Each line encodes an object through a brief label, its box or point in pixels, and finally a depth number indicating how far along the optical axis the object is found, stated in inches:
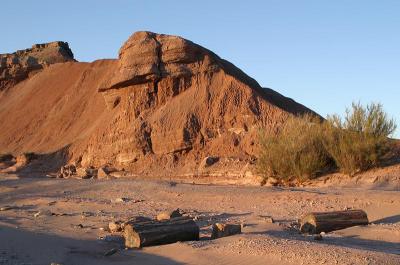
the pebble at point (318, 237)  407.2
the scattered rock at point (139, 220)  411.3
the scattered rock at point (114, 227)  455.2
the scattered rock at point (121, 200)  669.5
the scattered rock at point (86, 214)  548.0
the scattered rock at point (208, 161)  1123.8
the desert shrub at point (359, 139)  854.5
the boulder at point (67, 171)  1345.0
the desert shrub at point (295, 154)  876.6
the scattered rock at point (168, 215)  474.1
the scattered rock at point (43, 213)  558.5
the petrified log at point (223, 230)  413.4
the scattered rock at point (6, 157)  1637.7
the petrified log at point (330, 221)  455.8
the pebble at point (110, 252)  365.6
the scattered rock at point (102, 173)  1227.9
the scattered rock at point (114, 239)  414.4
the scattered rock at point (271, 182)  905.9
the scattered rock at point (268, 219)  504.1
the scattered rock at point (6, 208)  631.2
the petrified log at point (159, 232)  384.5
